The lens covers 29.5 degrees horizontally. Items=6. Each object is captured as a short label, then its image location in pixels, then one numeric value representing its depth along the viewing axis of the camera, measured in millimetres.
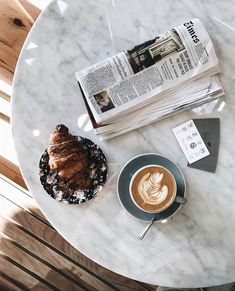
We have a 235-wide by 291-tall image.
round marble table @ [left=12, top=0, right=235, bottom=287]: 1070
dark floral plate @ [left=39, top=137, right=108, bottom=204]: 1073
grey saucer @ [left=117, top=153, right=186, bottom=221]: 1068
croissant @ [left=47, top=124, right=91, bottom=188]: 1022
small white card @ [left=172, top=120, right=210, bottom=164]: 1076
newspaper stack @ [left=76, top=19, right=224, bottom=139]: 1054
